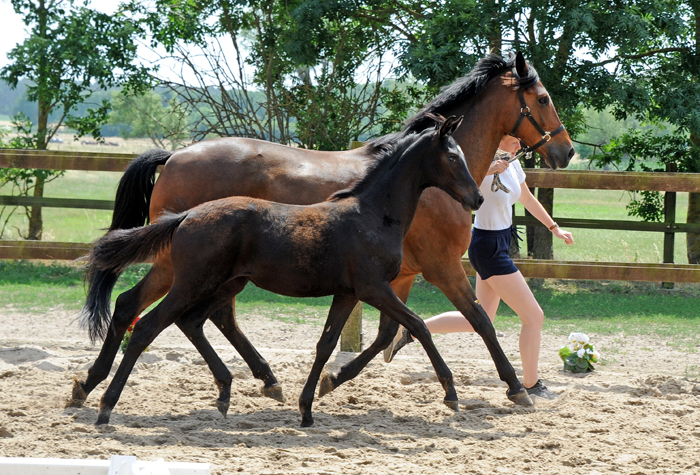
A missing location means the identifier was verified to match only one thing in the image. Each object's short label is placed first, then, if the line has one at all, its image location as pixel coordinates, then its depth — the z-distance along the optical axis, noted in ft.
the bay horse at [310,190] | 27.86
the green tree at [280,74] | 65.36
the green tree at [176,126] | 63.98
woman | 30.01
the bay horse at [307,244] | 24.30
